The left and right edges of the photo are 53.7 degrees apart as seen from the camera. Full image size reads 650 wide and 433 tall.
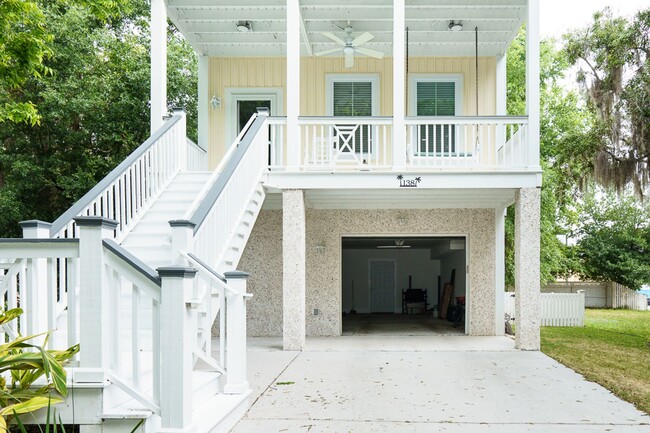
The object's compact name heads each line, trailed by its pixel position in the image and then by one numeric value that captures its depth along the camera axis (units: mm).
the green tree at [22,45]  8230
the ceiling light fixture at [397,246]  17055
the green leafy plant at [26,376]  3453
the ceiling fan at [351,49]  10424
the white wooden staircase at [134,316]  3727
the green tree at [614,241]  27328
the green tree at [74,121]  16281
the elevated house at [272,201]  3803
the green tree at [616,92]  10625
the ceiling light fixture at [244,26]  11117
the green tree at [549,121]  19781
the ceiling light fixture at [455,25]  10977
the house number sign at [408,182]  9719
